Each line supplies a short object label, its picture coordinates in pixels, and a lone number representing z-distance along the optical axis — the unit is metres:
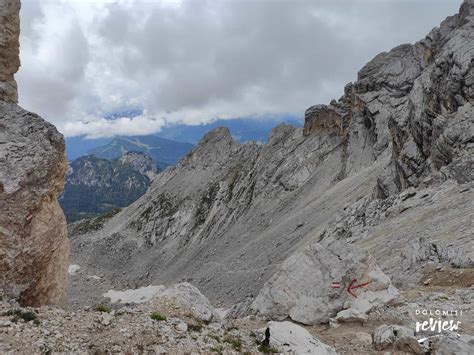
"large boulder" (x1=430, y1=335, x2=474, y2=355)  12.72
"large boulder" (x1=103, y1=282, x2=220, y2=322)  16.03
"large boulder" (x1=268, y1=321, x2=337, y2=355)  14.55
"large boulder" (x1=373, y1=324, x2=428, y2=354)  13.97
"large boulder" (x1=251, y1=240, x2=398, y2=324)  18.88
